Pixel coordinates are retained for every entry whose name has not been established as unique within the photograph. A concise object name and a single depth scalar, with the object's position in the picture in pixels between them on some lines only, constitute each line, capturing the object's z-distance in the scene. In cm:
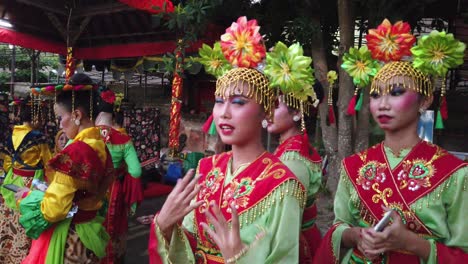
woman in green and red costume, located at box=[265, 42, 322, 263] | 262
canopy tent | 789
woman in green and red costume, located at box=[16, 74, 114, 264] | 247
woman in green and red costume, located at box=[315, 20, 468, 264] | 179
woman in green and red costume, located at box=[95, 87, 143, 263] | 426
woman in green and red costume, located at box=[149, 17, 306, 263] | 158
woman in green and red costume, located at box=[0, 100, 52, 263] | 350
